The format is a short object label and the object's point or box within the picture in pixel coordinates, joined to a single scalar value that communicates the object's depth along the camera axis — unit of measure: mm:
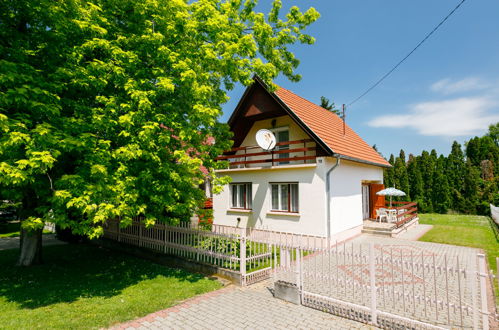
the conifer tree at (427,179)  24359
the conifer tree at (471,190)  22812
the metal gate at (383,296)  4440
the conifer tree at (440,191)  23625
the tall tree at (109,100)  5594
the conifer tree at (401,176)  25250
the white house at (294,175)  11484
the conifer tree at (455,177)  23578
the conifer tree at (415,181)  24625
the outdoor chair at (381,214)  15776
